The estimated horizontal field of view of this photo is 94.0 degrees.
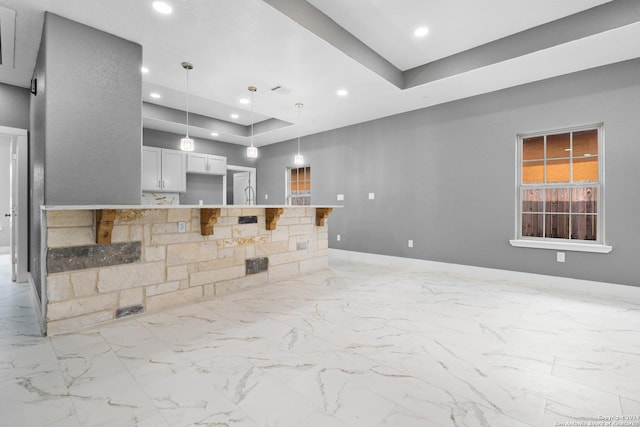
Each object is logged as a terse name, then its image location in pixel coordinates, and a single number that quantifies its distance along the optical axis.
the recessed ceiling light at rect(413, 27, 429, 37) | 3.30
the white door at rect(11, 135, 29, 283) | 4.04
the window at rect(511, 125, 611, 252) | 3.77
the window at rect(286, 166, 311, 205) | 7.16
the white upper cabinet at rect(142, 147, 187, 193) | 5.96
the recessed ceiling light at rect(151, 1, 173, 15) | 2.53
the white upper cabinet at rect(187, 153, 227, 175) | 6.63
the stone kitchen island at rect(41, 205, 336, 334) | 2.35
